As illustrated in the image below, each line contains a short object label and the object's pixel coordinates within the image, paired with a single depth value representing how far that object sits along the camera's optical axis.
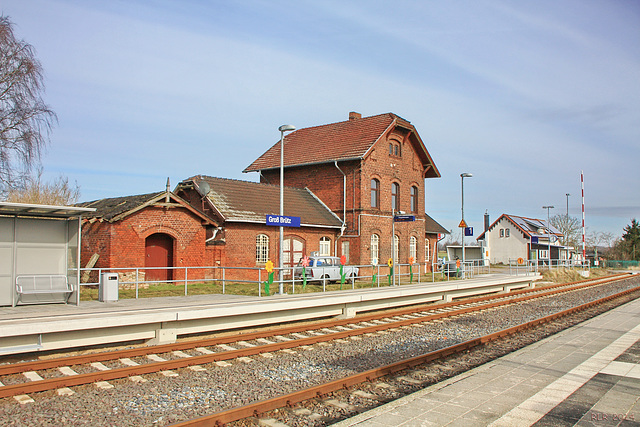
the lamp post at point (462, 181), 27.38
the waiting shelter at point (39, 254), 12.13
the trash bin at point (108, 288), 13.89
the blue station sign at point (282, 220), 17.11
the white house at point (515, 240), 67.75
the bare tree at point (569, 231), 77.96
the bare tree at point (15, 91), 21.11
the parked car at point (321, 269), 24.44
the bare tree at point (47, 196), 31.99
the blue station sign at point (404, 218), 24.02
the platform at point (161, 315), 9.37
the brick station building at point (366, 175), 30.44
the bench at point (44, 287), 12.12
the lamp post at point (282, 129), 16.36
